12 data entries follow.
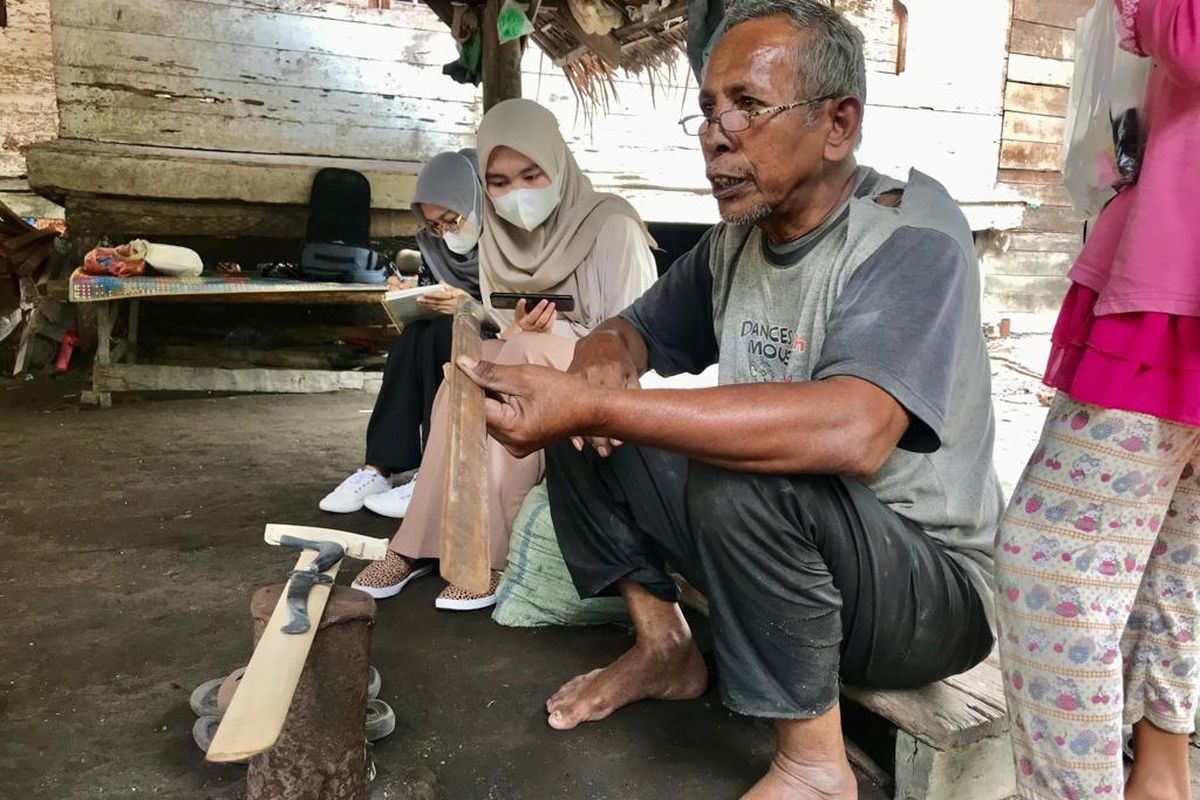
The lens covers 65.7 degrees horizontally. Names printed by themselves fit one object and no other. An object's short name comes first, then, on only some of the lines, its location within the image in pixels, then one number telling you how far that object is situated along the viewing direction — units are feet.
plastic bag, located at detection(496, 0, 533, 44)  12.46
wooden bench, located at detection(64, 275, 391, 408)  17.66
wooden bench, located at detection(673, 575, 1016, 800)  5.11
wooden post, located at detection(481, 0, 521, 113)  14.57
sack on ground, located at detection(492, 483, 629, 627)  7.62
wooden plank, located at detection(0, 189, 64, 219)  24.28
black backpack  18.89
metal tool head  4.56
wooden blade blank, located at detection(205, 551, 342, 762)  3.66
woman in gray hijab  10.41
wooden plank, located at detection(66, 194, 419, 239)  19.19
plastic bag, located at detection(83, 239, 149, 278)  17.15
